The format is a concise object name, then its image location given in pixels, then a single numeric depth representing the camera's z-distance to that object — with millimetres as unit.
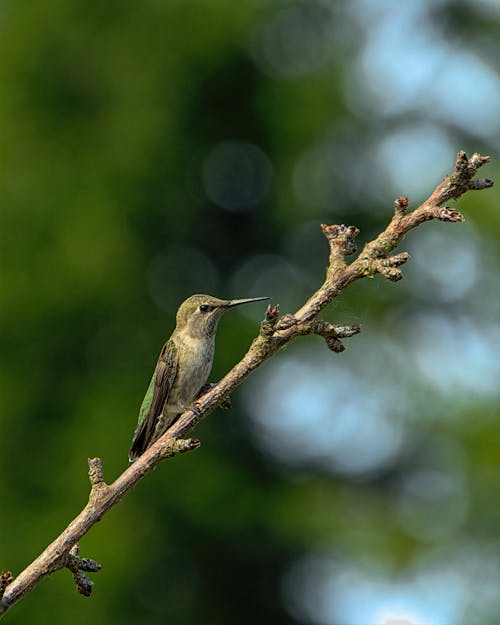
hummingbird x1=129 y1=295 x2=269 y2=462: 8297
